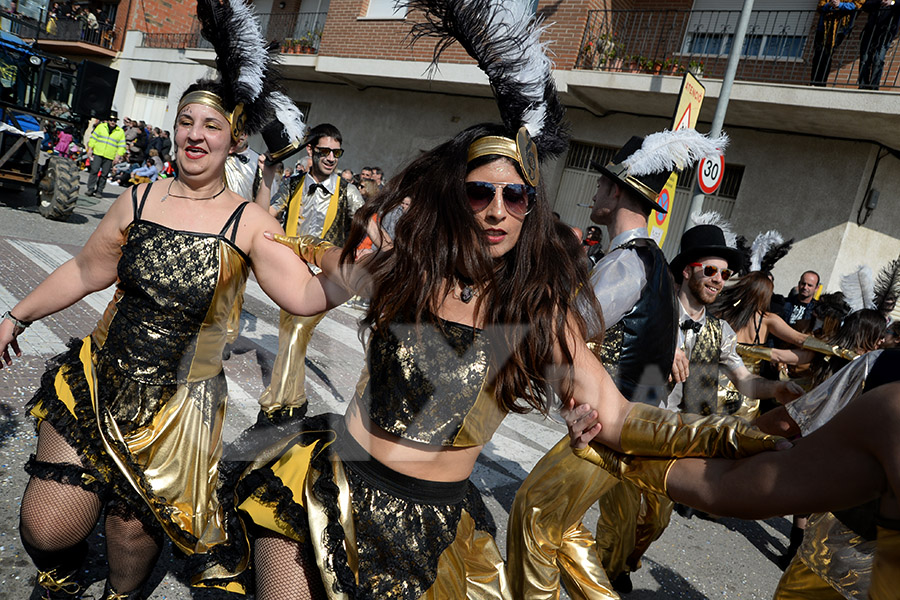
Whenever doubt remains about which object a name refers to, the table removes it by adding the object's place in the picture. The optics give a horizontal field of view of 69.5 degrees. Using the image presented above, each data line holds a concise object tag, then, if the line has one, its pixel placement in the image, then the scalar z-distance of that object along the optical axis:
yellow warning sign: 7.03
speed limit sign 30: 6.77
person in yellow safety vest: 15.86
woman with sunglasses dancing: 1.84
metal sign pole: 7.96
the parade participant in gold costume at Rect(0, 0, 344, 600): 2.19
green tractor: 10.57
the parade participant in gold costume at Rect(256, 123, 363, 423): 5.47
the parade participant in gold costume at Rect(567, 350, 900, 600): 1.22
